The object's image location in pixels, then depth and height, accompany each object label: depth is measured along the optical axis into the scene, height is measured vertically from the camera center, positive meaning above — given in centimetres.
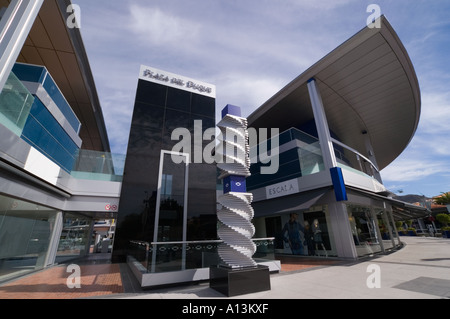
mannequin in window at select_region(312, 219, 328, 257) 1100 -9
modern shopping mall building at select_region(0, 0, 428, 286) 656 +344
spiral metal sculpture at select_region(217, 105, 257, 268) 530 +91
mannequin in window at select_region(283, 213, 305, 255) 1214 -9
